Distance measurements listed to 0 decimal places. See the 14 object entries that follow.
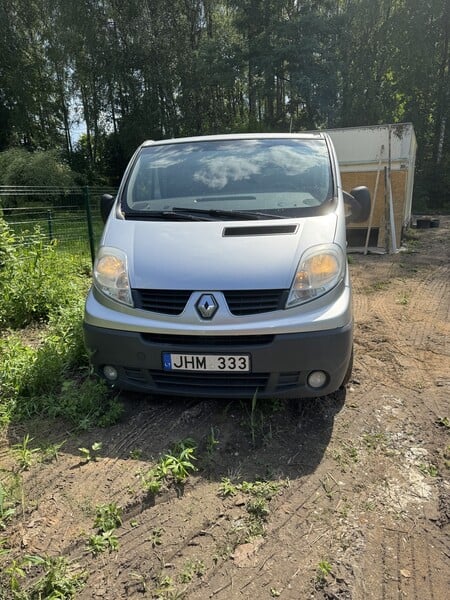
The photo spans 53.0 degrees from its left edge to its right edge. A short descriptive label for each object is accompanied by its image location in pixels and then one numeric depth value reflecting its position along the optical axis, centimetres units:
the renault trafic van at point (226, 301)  264
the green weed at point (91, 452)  261
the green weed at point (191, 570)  185
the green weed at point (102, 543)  198
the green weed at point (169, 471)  233
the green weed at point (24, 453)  256
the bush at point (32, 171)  1889
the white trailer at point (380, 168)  956
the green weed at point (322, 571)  184
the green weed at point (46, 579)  176
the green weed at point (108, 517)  211
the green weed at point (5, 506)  214
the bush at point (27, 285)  500
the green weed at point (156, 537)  203
